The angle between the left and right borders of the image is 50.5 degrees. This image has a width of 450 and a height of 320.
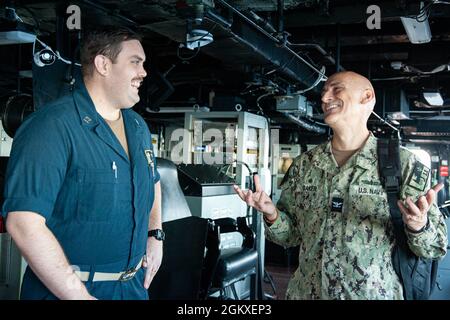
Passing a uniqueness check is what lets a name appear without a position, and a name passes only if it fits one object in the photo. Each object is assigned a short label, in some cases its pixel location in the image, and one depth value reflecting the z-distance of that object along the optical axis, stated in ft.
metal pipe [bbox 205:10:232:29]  10.94
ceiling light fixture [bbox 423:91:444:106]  24.29
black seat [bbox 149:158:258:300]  10.11
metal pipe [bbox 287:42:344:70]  16.61
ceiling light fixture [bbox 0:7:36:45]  11.21
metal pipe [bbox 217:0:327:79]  11.28
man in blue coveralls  5.17
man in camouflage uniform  6.13
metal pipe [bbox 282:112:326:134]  29.66
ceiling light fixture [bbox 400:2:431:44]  12.62
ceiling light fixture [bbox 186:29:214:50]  11.32
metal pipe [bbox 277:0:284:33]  12.46
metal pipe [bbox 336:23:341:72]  17.14
